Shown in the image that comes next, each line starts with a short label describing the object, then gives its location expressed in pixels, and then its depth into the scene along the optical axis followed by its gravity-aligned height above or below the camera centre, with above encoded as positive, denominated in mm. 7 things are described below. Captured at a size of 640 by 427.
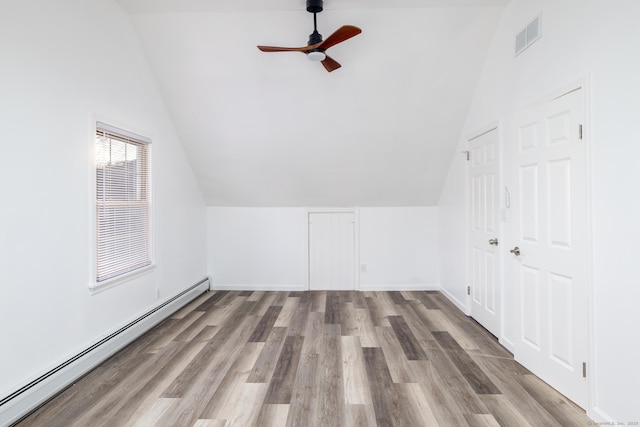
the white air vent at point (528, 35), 2525 +1446
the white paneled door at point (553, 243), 2123 -224
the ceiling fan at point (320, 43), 2436 +1367
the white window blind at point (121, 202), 2793 +132
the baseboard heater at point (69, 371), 1990 -1146
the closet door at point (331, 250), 5074 -565
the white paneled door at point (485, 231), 3166 -194
